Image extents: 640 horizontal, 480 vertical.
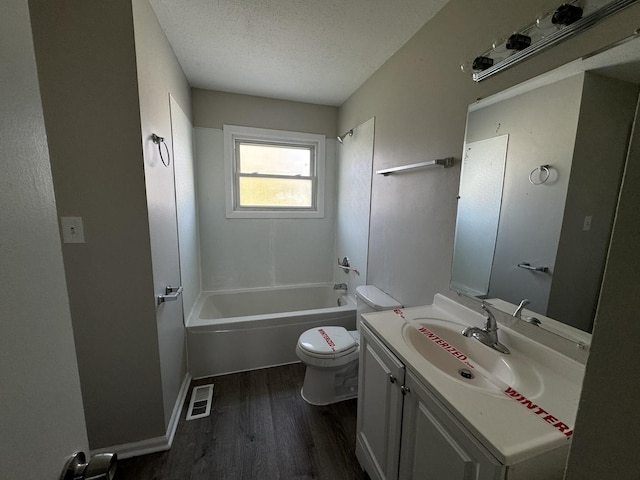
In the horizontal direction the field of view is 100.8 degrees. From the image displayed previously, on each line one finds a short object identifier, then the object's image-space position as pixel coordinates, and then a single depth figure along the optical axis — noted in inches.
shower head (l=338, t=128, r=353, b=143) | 105.4
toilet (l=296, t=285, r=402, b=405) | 72.3
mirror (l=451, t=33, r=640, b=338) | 33.5
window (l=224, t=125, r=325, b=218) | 112.3
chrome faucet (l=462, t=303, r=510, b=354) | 44.1
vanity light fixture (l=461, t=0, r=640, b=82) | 33.2
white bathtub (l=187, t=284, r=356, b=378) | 86.5
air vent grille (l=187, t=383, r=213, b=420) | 72.0
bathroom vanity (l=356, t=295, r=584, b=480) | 27.3
